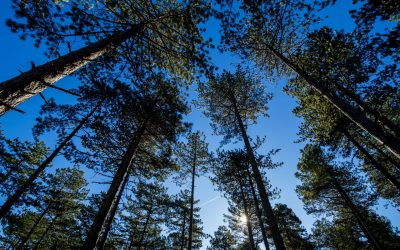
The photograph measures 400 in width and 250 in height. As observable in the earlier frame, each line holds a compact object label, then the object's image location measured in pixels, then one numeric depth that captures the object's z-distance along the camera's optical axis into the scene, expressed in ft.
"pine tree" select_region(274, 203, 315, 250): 66.49
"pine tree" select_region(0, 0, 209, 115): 13.15
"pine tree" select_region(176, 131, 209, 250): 60.39
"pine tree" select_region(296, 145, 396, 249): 51.44
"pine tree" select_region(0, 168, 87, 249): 64.19
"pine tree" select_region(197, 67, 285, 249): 48.03
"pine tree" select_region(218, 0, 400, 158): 20.62
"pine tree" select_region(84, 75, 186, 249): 25.89
